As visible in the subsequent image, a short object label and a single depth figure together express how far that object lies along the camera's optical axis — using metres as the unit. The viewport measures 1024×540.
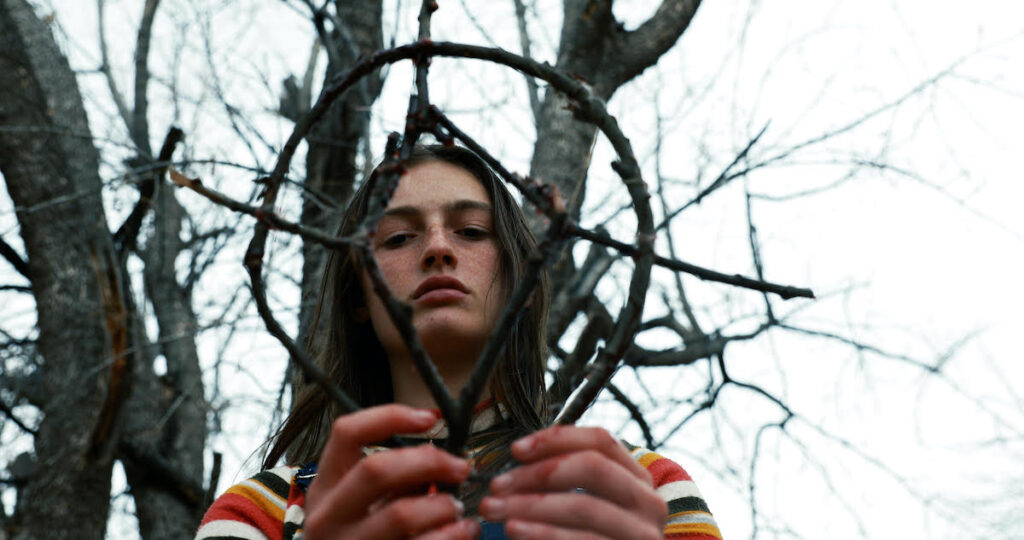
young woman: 0.80
